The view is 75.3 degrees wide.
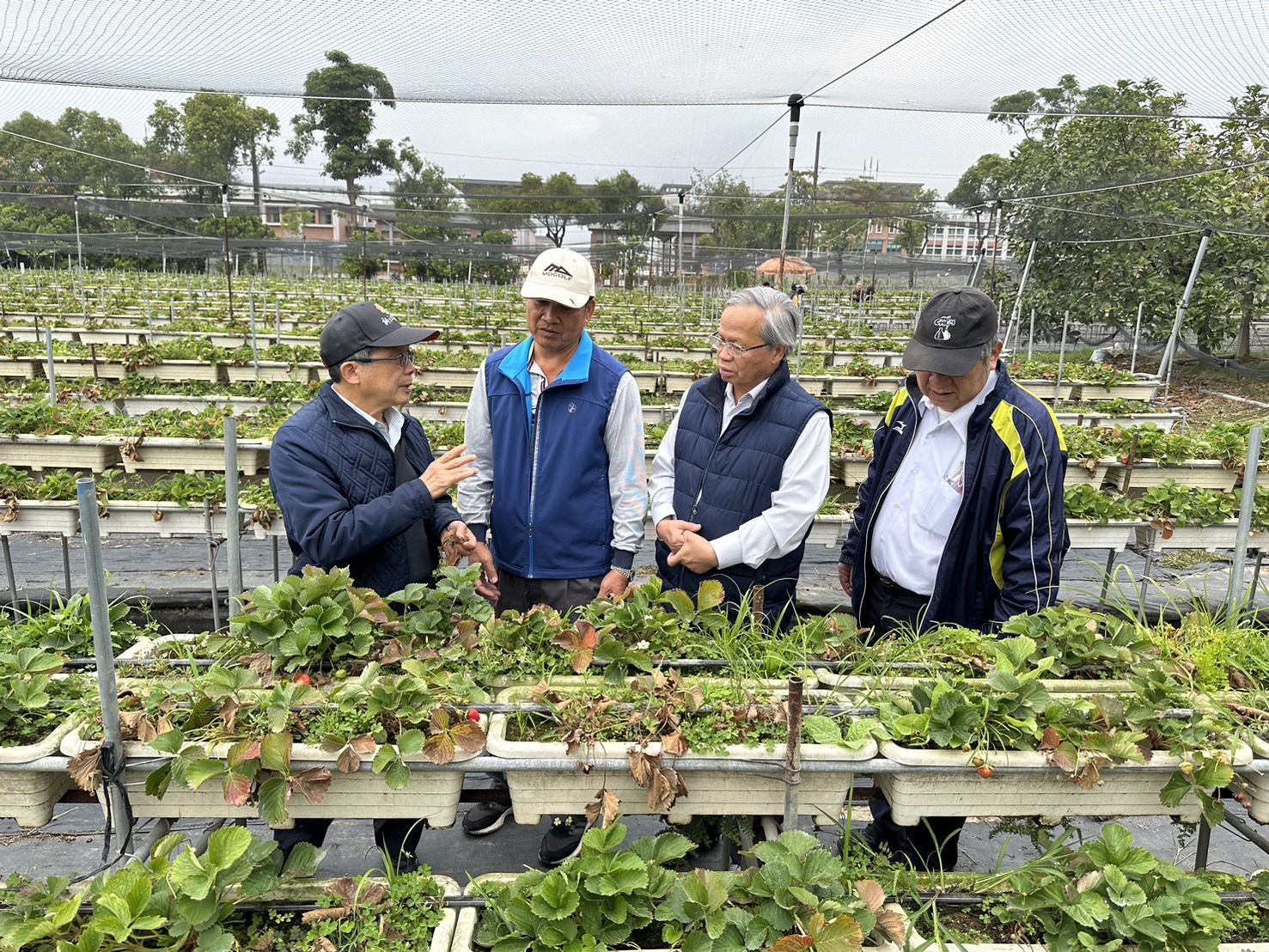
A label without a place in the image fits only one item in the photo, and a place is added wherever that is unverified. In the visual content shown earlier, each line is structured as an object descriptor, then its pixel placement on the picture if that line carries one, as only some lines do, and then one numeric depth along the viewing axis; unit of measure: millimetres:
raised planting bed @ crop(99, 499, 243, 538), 3846
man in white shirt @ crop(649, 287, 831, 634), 2357
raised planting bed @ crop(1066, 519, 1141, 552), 4059
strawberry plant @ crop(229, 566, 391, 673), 1802
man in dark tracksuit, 2158
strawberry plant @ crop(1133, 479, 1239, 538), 4051
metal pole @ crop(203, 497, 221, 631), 3506
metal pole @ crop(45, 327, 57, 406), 4902
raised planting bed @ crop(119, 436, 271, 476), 4199
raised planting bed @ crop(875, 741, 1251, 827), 1583
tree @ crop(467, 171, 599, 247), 18281
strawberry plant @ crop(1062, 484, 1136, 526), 4027
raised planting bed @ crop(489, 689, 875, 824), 1560
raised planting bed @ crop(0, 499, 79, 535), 3697
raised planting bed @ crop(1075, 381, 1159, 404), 7770
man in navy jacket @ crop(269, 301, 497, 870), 2113
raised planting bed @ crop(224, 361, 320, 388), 7711
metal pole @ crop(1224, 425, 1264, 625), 2264
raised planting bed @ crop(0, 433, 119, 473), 4148
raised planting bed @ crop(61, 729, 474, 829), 1536
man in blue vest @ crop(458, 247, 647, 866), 2451
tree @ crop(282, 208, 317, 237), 33219
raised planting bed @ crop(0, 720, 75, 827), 1527
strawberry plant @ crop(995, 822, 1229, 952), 1433
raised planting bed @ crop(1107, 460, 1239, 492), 4480
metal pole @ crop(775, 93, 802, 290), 4414
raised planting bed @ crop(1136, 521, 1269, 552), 4082
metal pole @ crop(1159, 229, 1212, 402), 8016
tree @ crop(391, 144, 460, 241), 19094
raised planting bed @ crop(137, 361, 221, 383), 7664
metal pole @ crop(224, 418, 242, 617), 1997
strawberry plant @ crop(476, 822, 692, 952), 1364
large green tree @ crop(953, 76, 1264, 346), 11859
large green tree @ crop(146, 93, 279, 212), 38594
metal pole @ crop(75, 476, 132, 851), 1380
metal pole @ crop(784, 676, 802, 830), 1481
